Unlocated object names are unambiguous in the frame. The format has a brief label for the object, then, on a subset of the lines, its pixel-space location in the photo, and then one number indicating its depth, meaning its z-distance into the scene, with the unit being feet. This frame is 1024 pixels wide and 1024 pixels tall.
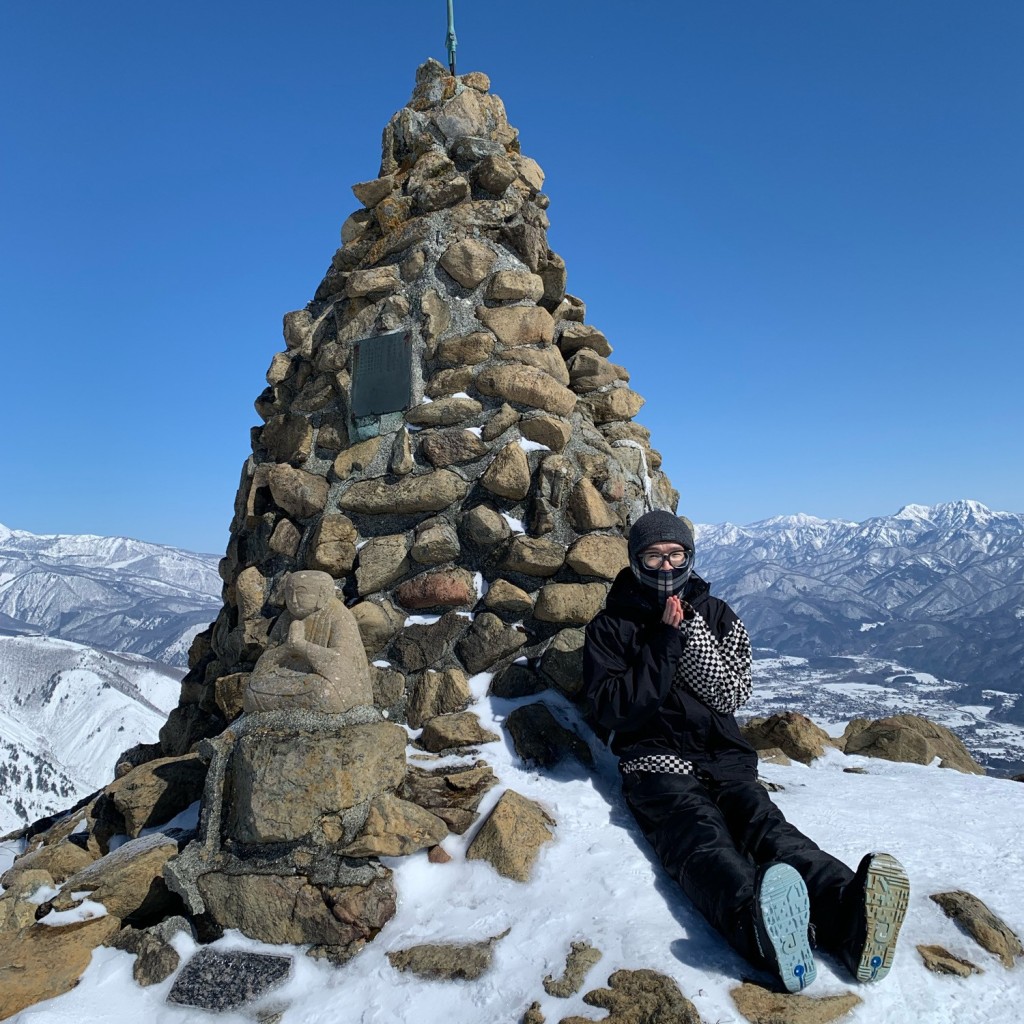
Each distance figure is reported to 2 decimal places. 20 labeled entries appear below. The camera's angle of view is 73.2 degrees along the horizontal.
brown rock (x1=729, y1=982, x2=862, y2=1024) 8.48
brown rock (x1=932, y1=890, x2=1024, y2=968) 9.84
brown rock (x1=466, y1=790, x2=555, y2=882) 12.05
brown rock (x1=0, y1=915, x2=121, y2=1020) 10.62
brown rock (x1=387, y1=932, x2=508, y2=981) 10.06
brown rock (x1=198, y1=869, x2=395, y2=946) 11.22
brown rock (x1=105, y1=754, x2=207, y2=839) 16.16
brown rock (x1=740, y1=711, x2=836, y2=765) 19.51
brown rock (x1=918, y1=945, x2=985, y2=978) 9.34
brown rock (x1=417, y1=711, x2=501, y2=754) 15.44
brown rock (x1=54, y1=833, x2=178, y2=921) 12.76
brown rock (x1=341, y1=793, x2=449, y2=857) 11.96
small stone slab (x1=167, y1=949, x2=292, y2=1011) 10.52
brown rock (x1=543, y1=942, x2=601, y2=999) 9.41
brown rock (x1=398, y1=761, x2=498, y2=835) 13.38
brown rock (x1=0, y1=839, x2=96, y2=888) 15.71
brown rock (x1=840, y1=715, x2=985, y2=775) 20.61
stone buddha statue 12.99
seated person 8.95
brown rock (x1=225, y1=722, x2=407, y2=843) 12.00
